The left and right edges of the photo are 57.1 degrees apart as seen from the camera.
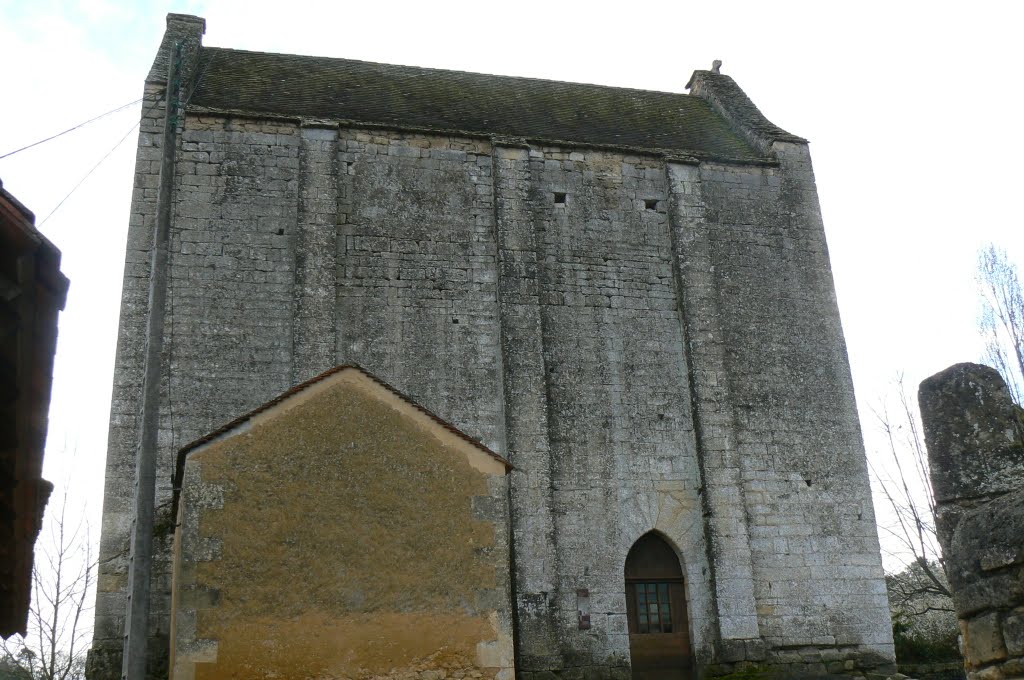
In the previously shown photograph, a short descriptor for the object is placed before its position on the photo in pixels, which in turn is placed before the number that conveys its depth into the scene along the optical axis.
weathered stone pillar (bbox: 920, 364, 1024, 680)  4.64
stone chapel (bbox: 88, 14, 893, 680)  13.82
